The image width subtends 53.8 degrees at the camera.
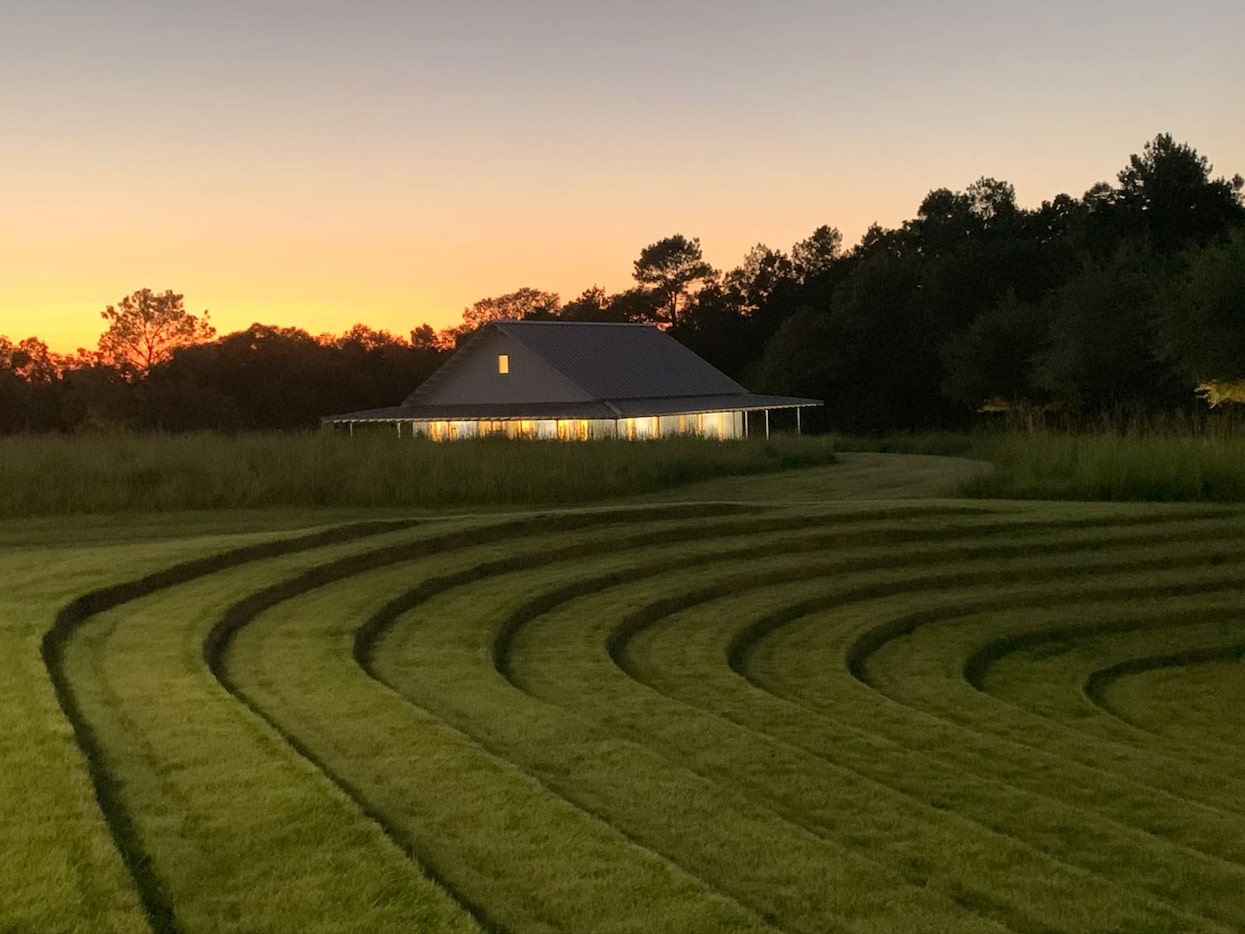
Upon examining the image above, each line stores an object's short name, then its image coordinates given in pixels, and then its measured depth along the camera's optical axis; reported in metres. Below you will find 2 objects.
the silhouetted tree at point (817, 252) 64.81
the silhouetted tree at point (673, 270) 68.94
